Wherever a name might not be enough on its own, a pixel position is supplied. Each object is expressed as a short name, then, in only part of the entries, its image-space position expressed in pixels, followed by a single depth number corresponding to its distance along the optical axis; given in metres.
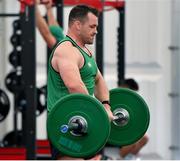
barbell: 7.83
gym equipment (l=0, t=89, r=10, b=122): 12.35
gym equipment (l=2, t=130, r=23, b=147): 13.04
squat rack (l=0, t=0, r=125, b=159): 9.98
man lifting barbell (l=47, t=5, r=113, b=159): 7.86
